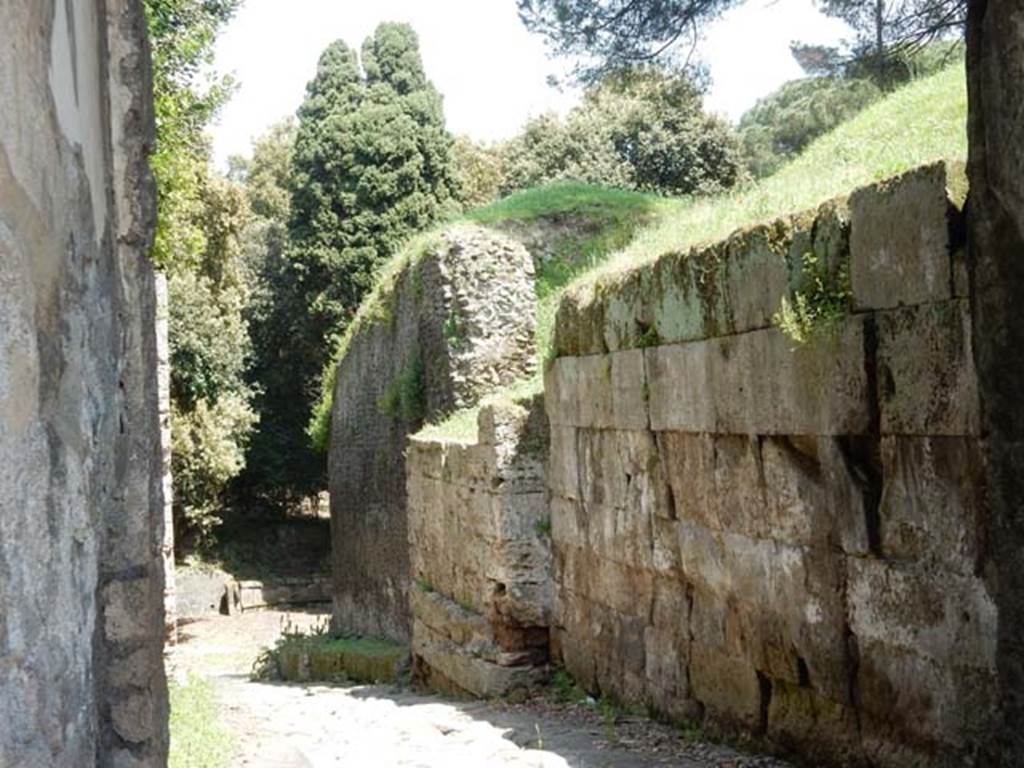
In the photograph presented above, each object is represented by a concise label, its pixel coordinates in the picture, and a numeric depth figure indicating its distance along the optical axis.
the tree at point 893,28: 13.30
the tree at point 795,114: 28.06
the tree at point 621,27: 13.76
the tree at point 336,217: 29.34
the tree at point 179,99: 12.87
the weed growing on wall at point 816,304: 5.55
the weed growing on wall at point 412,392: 13.94
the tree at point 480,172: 37.12
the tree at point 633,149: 31.08
